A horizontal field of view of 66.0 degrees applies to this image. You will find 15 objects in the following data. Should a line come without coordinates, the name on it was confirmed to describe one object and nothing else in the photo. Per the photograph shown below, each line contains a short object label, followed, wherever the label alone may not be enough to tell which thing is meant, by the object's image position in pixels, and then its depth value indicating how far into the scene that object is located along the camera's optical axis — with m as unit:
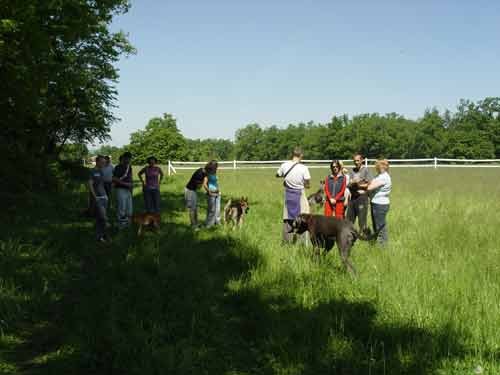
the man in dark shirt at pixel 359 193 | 8.45
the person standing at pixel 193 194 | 9.81
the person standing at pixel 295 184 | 7.95
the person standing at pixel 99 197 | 8.72
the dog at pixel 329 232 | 6.08
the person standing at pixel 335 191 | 7.99
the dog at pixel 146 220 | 8.70
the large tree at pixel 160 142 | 83.50
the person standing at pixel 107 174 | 9.73
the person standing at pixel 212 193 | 9.88
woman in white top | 7.69
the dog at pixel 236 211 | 10.09
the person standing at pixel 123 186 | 9.80
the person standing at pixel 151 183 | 10.70
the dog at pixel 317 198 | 13.85
